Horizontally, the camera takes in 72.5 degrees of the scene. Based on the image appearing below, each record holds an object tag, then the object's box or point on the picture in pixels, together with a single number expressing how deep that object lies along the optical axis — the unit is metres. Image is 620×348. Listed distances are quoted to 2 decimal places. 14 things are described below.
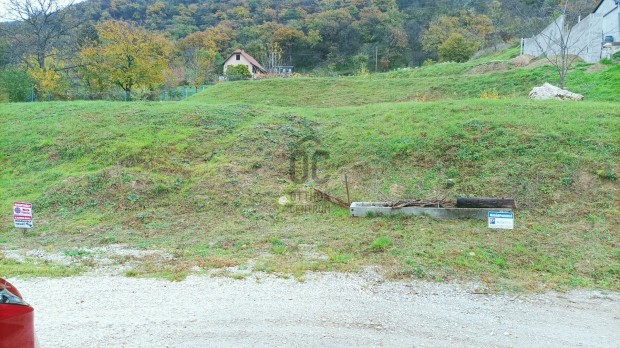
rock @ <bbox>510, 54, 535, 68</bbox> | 23.12
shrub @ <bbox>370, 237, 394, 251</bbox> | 7.27
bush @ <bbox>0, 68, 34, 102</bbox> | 25.33
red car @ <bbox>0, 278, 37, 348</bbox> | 2.19
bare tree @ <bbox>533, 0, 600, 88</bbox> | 19.71
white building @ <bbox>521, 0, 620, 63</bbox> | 19.22
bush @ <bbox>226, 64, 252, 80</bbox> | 40.12
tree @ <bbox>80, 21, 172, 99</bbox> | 24.45
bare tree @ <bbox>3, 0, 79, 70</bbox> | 30.75
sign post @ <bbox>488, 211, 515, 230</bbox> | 6.58
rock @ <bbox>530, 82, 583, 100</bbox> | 14.94
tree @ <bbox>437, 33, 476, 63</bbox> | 39.50
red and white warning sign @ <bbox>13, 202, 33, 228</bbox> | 8.38
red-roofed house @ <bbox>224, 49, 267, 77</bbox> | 49.50
